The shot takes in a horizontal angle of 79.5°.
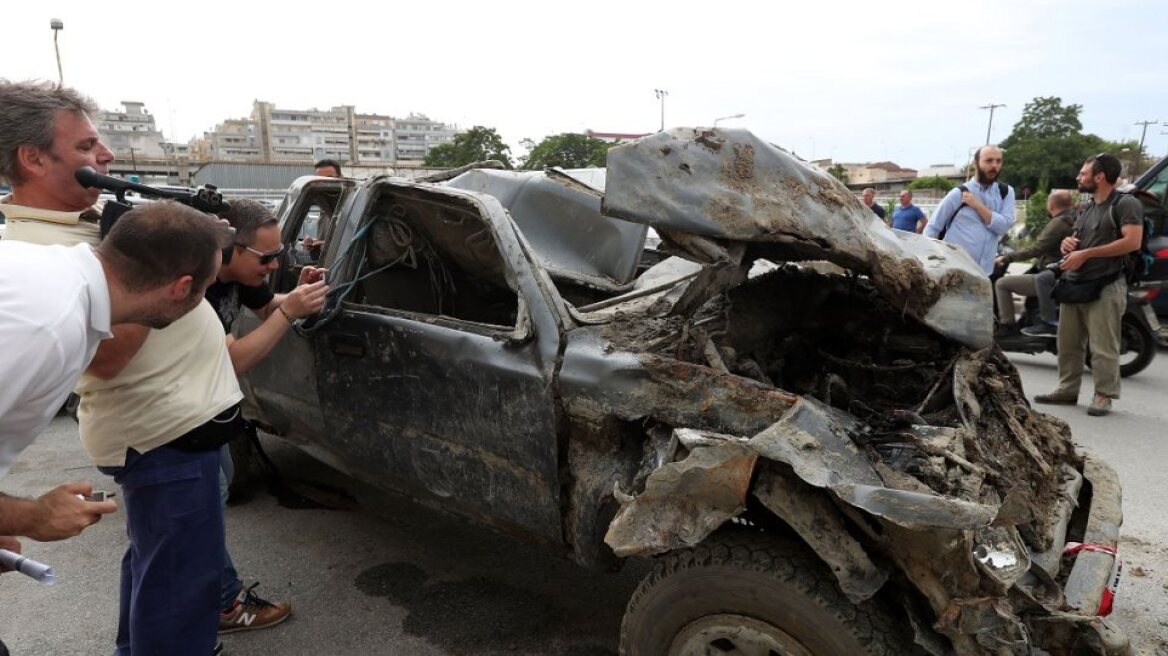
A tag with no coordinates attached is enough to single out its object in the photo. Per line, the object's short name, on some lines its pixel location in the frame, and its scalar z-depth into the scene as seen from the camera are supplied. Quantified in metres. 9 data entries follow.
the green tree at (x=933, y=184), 53.84
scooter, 6.18
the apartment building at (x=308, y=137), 106.69
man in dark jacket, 6.30
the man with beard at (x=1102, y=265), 4.90
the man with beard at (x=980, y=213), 5.21
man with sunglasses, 2.50
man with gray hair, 1.95
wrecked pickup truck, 1.82
